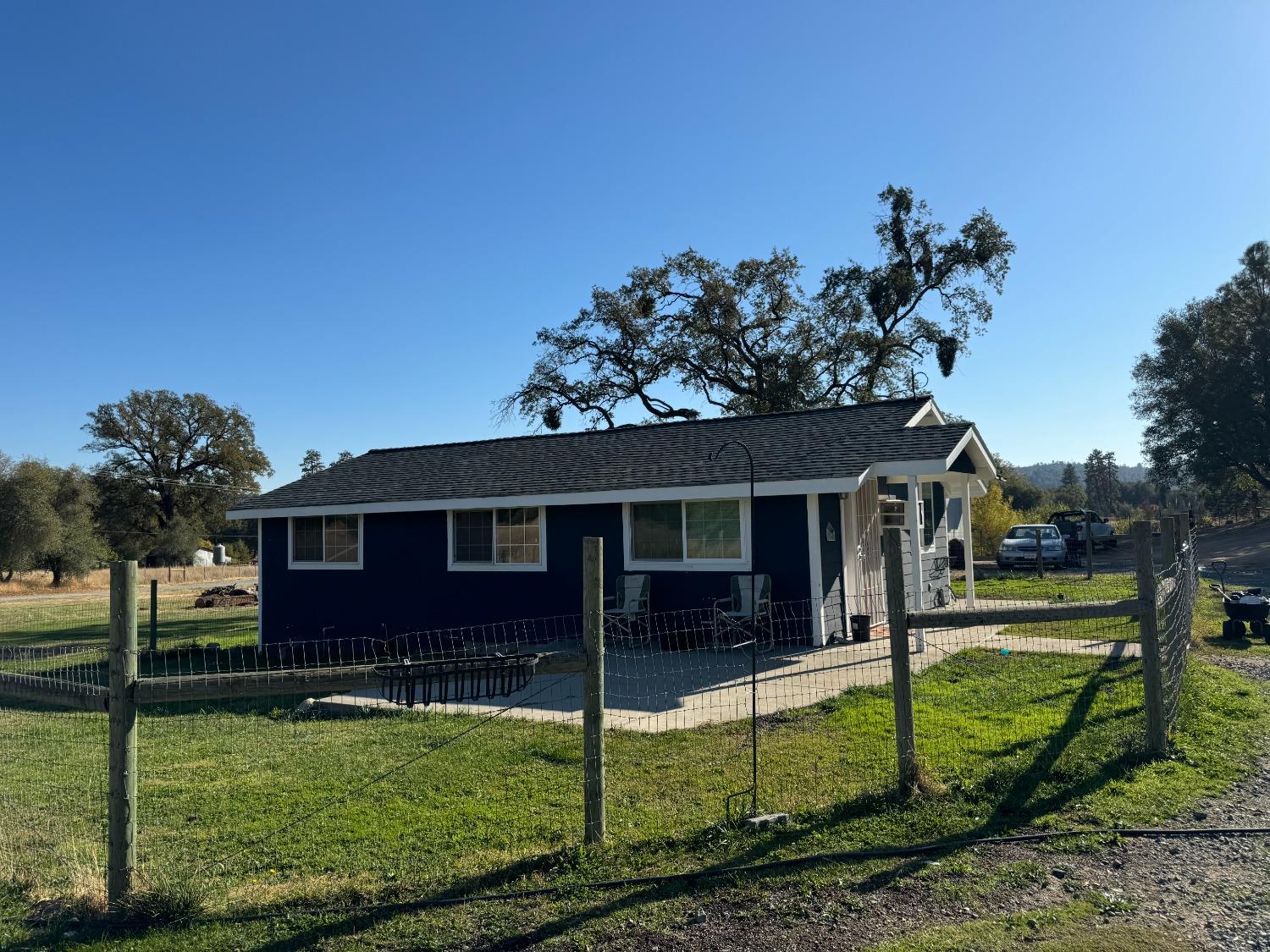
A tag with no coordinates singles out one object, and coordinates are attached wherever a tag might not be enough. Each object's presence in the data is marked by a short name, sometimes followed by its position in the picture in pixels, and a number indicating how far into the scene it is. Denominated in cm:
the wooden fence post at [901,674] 491
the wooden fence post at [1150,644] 552
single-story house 1207
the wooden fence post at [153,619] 1382
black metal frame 424
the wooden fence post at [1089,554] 2125
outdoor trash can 1036
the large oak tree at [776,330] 3114
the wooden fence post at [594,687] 441
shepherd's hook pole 475
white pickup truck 3059
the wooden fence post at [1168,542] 762
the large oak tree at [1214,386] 3941
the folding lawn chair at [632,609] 1270
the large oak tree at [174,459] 5697
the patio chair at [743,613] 1171
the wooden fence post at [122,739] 381
